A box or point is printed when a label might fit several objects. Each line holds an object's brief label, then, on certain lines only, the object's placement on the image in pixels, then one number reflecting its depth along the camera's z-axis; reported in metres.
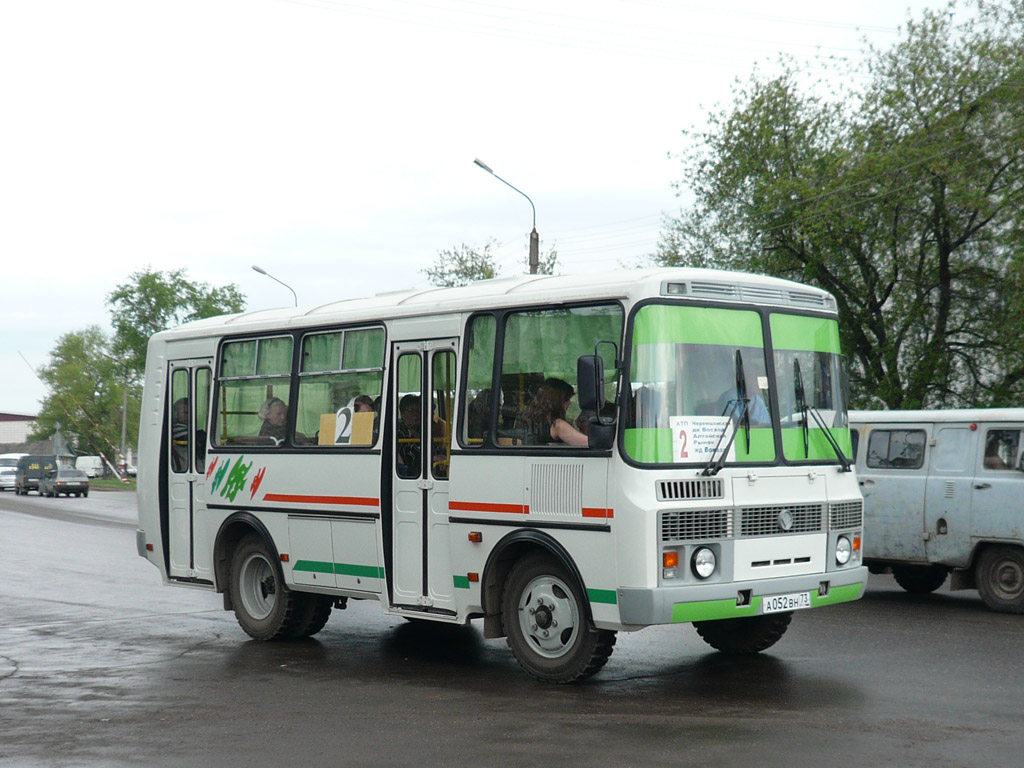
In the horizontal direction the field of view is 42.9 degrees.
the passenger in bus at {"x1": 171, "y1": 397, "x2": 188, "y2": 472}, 12.68
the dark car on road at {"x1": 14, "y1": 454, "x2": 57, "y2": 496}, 58.12
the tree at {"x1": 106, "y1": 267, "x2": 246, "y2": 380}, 100.94
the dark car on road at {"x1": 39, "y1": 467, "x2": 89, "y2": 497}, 56.16
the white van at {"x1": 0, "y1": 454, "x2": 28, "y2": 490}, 66.94
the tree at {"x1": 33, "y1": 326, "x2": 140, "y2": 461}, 119.62
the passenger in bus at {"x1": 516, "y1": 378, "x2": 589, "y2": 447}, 8.96
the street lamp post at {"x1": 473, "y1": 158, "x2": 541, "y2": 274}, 30.77
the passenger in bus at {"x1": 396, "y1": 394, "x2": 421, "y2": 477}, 10.18
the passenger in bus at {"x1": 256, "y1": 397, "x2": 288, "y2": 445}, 11.47
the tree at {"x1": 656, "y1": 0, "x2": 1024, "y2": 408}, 30.80
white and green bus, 8.53
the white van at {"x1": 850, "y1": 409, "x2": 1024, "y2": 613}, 13.35
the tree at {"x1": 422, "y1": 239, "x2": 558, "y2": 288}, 55.27
